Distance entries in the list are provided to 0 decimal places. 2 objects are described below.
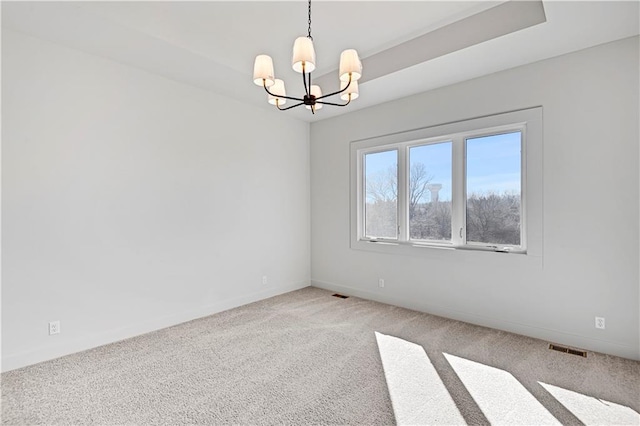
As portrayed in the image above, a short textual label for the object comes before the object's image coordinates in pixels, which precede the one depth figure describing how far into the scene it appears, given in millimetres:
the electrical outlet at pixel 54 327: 2748
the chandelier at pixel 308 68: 2010
